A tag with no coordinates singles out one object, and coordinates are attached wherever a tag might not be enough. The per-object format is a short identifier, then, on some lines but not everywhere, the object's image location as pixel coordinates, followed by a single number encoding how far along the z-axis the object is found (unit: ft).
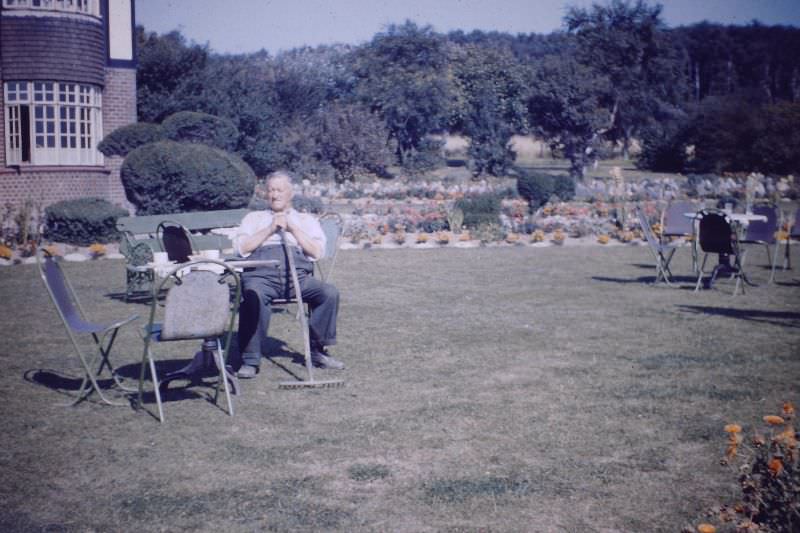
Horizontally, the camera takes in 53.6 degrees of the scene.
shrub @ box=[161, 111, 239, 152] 59.93
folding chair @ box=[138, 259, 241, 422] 15.51
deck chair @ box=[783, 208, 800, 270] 36.88
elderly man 19.43
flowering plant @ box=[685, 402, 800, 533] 8.94
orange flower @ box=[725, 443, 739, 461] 9.41
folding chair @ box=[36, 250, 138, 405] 16.49
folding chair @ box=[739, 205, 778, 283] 35.09
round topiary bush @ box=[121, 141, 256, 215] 49.67
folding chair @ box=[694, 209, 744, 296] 31.09
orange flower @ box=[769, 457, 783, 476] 8.91
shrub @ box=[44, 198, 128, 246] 46.52
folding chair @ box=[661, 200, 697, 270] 37.50
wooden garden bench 29.63
